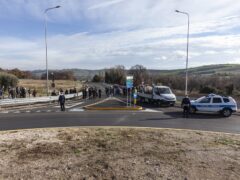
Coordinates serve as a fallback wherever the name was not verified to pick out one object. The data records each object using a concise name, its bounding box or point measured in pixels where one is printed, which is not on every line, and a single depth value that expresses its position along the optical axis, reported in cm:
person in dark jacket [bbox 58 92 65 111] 1456
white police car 1304
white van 1790
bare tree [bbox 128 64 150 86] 4785
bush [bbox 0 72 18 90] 3222
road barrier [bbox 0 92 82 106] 1694
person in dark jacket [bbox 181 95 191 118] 1219
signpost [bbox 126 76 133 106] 1559
